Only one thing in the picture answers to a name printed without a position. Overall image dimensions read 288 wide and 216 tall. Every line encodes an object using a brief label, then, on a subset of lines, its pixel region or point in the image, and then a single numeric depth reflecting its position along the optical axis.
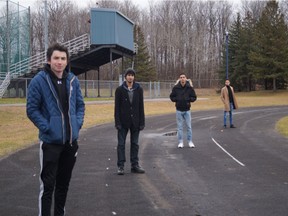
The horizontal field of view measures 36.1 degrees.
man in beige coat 17.75
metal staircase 38.22
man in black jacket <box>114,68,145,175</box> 8.08
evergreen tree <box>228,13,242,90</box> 65.25
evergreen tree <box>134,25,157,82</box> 64.44
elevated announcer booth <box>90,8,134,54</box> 38.84
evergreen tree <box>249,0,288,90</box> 58.34
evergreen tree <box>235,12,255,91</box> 64.62
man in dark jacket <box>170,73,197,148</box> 11.52
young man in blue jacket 4.66
